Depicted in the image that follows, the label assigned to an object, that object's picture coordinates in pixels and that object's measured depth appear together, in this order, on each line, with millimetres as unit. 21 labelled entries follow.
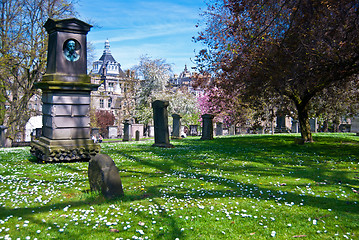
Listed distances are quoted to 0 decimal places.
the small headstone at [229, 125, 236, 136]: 36422
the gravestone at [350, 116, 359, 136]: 32344
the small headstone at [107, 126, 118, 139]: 42919
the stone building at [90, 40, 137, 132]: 51344
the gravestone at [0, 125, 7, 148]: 22219
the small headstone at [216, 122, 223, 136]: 32906
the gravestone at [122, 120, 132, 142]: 27794
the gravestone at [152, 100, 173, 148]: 15805
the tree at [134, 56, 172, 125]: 48062
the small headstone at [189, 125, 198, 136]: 39750
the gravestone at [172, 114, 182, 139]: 24391
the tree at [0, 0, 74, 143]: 22266
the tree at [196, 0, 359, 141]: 10727
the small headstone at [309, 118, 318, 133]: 33544
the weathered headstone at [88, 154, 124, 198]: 5633
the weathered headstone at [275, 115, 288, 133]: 35219
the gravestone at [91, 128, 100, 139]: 35703
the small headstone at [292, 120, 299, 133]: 33594
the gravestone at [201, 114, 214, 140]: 22578
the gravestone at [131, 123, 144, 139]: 34656
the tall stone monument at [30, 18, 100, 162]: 9625
